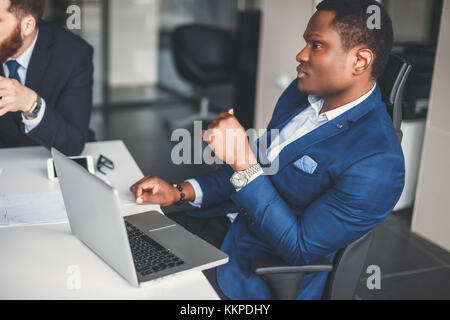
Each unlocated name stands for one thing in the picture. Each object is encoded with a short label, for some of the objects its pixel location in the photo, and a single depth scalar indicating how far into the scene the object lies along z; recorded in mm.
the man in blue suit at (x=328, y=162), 1312
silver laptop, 1067
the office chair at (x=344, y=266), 1309
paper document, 1433
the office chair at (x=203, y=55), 4855
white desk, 1104
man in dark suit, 1825
